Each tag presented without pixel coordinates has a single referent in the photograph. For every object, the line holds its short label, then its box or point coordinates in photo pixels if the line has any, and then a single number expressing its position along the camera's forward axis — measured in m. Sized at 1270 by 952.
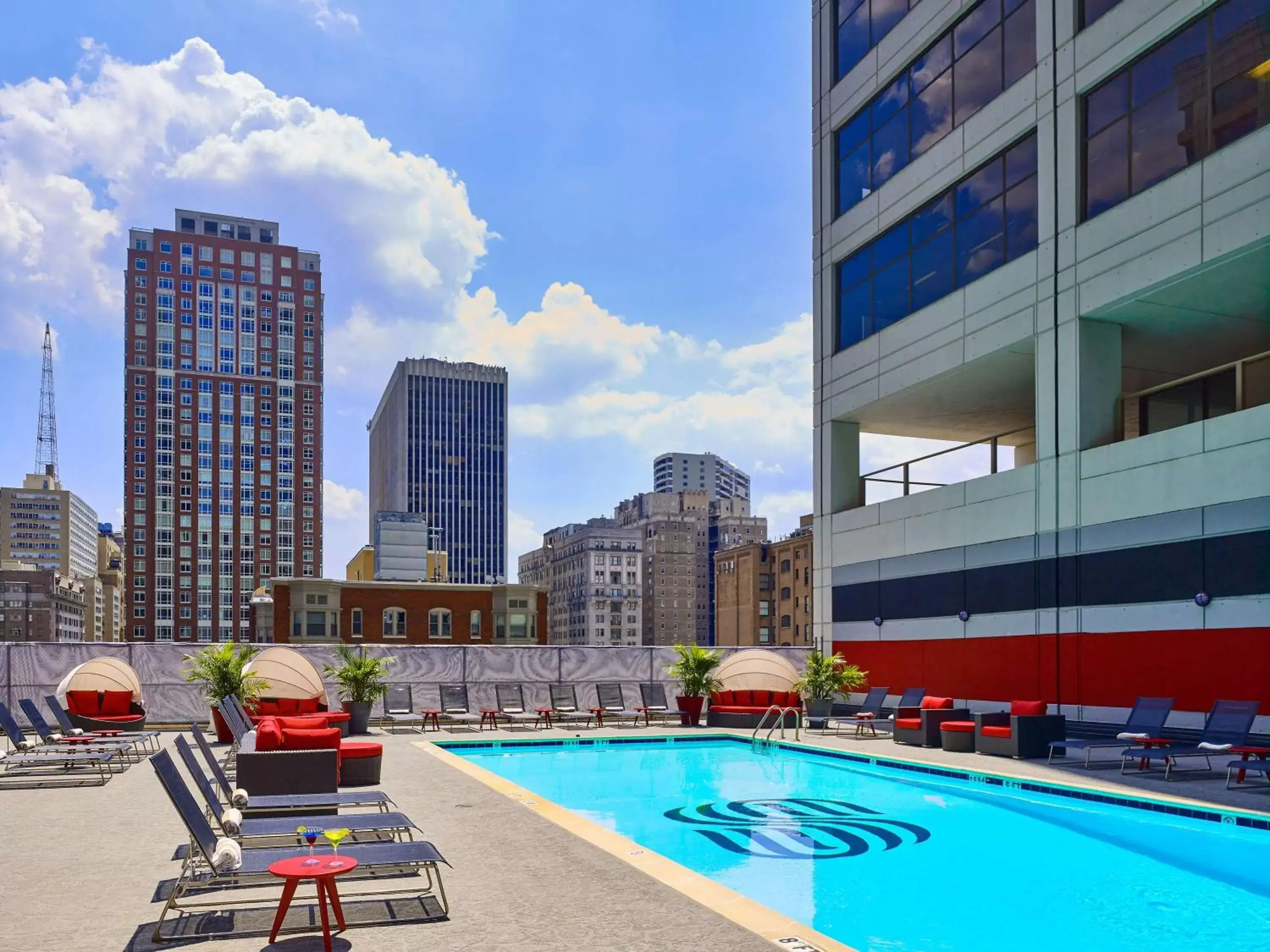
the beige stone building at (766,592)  118.62
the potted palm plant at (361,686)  20.88
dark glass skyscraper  183.12
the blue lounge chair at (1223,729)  14.56
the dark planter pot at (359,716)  20.83
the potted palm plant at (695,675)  23.59
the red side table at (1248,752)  13.57
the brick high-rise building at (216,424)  126.75
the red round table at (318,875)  5.61
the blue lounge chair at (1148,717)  16.19
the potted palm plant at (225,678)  18.83
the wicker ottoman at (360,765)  12.96
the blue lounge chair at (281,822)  7.78
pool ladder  19.53
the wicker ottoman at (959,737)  17.91
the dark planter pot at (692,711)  23.45
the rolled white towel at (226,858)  6.27
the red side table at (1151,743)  15.07
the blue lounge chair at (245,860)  6.32
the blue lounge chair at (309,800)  8.91
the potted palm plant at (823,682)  23.36
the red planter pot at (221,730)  18.03
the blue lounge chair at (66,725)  16.31
